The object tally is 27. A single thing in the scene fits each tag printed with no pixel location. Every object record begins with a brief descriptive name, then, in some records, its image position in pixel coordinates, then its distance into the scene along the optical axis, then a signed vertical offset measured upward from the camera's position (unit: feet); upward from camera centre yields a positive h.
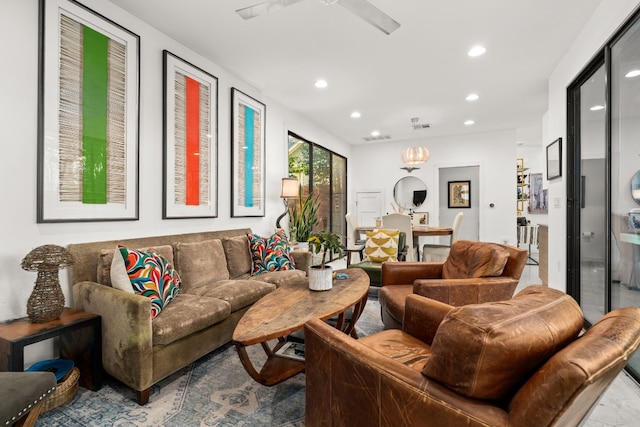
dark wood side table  5.33 -2.38
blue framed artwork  12.64 +2.48
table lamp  14.75 +1.11
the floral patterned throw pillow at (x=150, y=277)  6.85 -1.46
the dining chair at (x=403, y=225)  15.89 -0.61
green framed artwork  7.04 +2.39
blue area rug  5.49 -3.64
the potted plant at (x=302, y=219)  16.28 -0.34
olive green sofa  5.97 -2.17
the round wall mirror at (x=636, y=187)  6.82 +0.58
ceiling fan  6.44 +4.31
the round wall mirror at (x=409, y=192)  23.97 +1.61
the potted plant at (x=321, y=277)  7.79 -1.60
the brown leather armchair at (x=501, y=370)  2.39 -1.35
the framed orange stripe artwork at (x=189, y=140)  9.87 +2.46
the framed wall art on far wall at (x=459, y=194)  23.86 +1.47
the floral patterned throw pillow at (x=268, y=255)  11.21 -1.53
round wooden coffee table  5.24 -1.95
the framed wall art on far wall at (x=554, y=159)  11.55 +2.10
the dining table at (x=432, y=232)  16.57 -1.00
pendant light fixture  18.67 +3.45
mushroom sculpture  6.09 -1.40
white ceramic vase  7.79 -1.64
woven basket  5.63 -3.33
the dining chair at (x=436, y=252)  16.22 -2.01
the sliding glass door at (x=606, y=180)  7.09 +0.91
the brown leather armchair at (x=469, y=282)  7.46 -1.69
